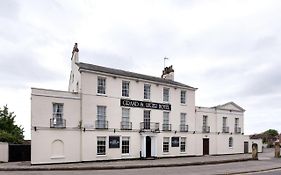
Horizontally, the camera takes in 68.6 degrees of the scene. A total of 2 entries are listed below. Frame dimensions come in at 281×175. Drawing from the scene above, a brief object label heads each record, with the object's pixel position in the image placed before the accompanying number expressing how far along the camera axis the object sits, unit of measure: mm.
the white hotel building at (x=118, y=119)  17277
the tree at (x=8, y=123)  28195
